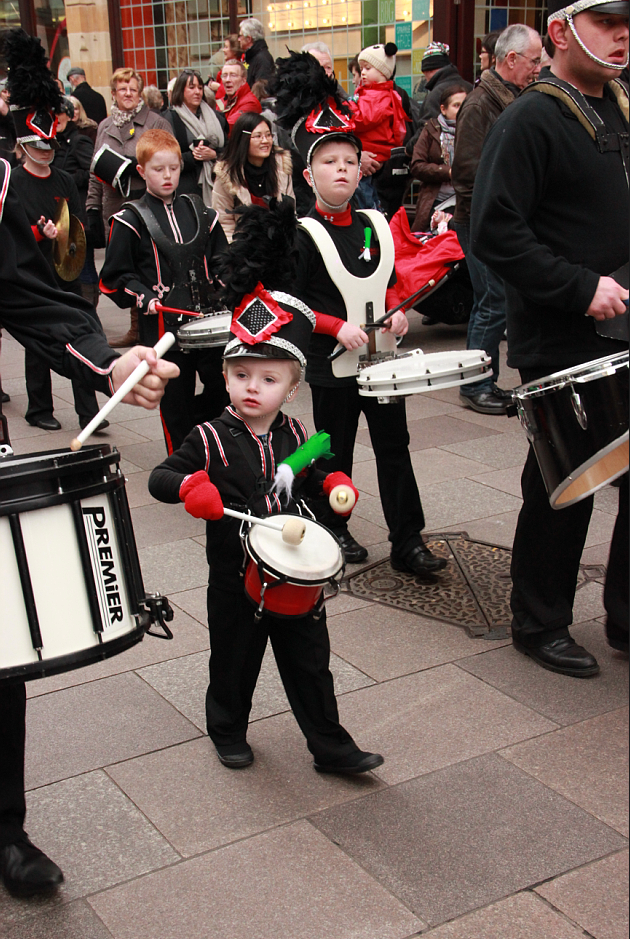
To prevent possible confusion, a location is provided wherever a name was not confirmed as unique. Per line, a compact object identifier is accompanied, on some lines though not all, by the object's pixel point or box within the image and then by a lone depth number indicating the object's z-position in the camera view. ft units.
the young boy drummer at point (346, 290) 14.17
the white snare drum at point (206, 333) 16.94
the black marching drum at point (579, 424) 9.77
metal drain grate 13.60
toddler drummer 10.02
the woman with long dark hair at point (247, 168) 23.80
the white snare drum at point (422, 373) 12.67
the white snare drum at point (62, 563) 7.34
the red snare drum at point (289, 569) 9.03
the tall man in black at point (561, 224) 11.04
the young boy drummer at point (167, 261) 17.85
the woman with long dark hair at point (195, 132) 31.35
